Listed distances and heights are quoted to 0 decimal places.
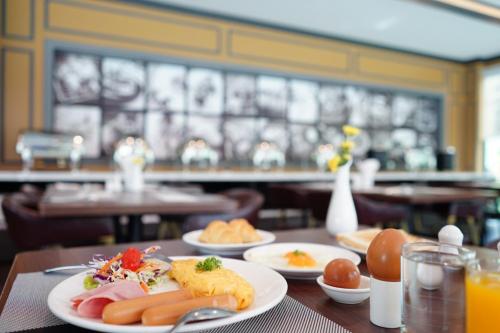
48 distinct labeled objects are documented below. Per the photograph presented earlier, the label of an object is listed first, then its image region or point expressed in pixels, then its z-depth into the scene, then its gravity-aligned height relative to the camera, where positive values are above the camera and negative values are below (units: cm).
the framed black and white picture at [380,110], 732 +99
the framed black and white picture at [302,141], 661 +37
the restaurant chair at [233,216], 219 -30
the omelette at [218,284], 62 -19
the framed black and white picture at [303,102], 661 +101
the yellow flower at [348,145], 130 +6
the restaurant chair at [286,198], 409 -37
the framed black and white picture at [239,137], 610 +39
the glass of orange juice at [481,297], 50 -17
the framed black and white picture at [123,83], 531 +105
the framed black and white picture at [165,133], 559 +40
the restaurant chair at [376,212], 304 -37
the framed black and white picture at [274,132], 638 +50
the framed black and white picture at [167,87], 559 +105
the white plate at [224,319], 53 -21
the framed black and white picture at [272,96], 636 +107
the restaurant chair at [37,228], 212 -36
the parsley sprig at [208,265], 70 -18
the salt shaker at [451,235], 72 -13
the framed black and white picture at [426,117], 785 +93
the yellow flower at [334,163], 130 +0
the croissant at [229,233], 111 -20
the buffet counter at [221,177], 386 -16
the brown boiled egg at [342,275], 74 -20
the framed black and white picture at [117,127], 531 +47
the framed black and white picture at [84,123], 505 +49
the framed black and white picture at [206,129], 583 +49
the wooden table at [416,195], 301 -24
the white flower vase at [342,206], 131 -14
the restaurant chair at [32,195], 268 -25
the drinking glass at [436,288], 52 -16
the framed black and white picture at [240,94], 611 +104
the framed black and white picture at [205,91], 584 +105
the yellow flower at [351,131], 118 +10
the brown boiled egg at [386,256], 62 -14
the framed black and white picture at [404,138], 757 +50
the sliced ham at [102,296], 59 -20
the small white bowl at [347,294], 71 -23
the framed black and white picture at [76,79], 502 +104
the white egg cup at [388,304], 63 -22
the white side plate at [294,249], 87 -23
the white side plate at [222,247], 107 -22
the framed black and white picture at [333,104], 686 +102
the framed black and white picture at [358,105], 709 +103
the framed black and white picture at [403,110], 755 +102
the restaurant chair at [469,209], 346 -38
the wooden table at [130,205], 201 -22
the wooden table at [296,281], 66 -25
